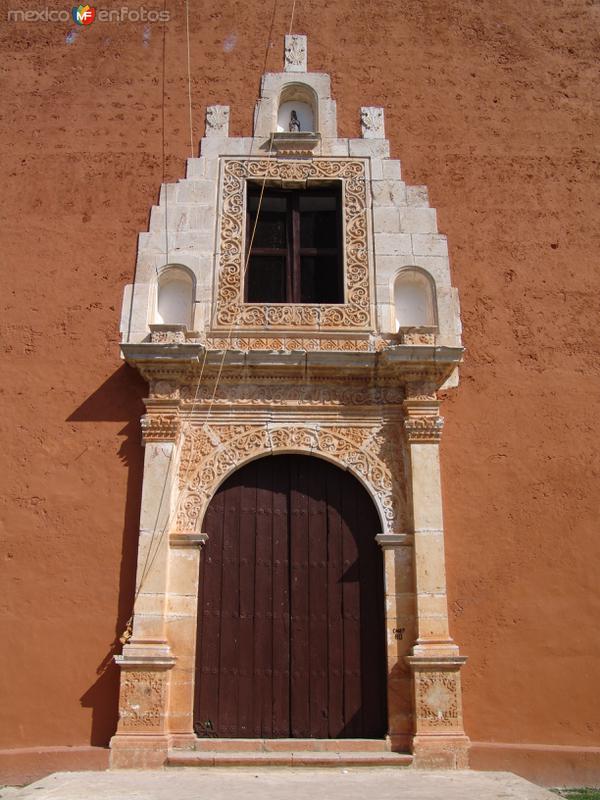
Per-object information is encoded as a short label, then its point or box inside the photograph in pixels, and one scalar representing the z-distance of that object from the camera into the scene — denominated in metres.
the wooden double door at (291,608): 5.91
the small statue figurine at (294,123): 7.57
